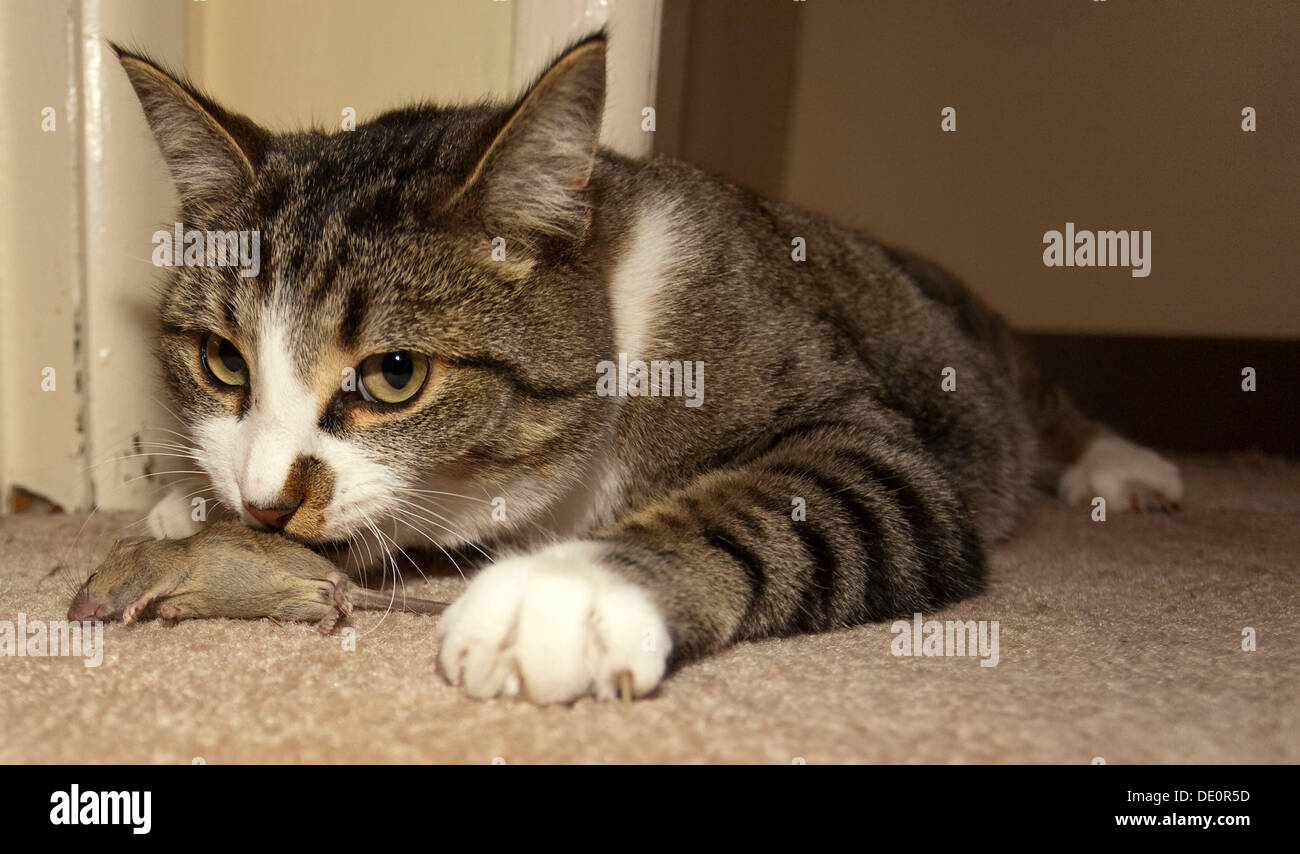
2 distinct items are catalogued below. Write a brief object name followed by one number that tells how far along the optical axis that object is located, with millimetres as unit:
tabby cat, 462
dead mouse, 481
